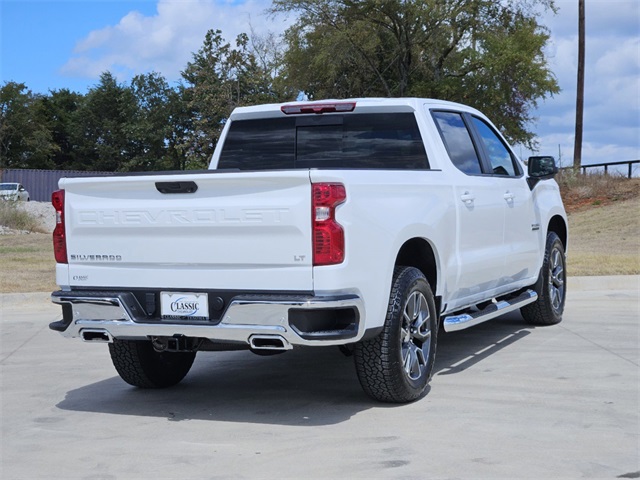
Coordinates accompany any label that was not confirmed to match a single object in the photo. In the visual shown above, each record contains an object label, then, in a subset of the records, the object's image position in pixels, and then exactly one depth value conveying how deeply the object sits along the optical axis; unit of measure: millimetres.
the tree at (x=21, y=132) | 79938
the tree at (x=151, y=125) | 77562
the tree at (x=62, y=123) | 85875
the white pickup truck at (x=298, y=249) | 5691
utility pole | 38562
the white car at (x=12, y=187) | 55812
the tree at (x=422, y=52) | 42625
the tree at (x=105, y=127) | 82312
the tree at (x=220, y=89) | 56625
